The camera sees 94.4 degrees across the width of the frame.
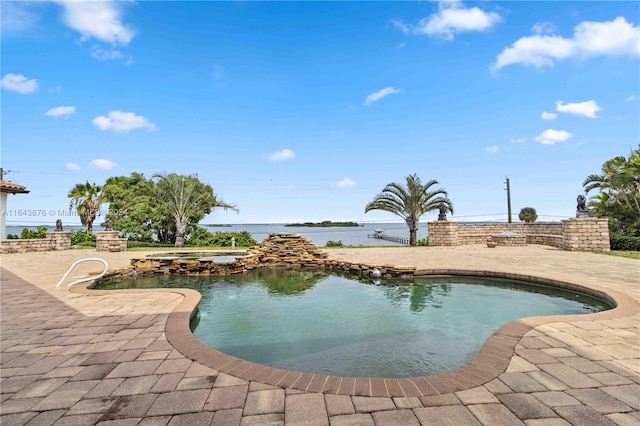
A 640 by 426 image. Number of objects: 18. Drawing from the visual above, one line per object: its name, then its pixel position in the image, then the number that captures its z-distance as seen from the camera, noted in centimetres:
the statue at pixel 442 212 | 1734
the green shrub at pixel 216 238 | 1973
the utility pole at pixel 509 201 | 2627
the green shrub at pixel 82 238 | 1846
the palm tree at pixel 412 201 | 1841
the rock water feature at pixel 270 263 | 903
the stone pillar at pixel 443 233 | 1680
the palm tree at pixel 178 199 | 1956
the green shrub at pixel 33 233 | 1620
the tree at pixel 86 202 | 2369
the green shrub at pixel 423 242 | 1845
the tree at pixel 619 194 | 1553
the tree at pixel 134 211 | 1988
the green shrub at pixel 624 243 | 1346
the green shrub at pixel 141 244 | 1888
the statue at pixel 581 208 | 1359
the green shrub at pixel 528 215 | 2452
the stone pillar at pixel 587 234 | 1305
